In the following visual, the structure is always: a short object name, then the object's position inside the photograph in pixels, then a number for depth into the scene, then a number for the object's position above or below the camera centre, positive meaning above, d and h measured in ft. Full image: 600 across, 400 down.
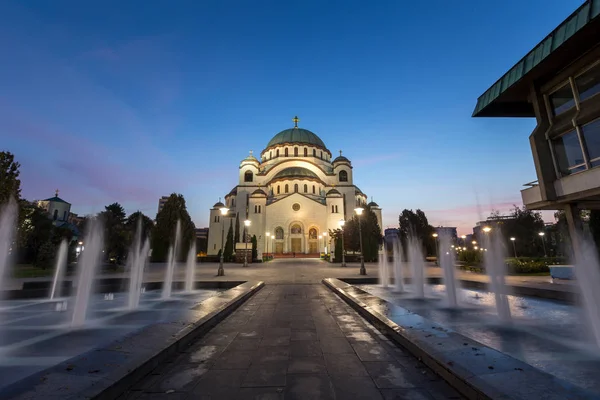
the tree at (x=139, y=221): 141.46 +21.16
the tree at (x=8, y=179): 59.88 +18.62
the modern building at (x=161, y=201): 398.42 +85.86
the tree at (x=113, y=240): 89.60 +7.22
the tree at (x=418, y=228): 154.30 +16.37
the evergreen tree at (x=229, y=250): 125.29 +4.99
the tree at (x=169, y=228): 125.08 +15.38
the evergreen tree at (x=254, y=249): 118.44 +4.97
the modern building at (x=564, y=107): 34.58 +20.81
